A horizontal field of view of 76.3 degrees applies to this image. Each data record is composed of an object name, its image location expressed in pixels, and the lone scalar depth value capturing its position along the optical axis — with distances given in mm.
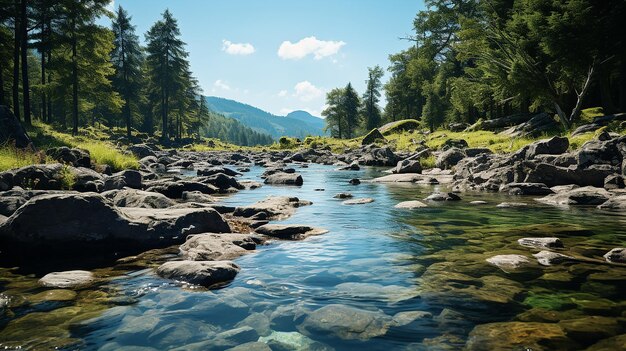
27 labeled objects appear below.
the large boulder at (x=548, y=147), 17000
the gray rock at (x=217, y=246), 6410
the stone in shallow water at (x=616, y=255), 5973
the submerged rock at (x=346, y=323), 3908
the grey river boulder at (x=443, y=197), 13148
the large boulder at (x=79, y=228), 6383
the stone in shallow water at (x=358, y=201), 12773
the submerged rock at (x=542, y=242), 6949
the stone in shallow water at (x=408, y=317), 4115
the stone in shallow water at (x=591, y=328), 3635
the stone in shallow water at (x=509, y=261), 5859
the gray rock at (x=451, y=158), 23312
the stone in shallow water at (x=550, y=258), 5969
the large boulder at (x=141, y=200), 9505
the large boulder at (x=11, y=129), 16292
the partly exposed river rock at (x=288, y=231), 8164
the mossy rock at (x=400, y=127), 54584
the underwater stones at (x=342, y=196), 14216
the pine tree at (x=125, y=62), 54638
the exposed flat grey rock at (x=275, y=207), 10317
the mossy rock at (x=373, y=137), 49028
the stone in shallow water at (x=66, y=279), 5121
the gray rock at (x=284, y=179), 19094
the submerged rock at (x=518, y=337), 3498
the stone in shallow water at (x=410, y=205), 11811
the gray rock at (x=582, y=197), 11567
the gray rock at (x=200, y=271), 5234
